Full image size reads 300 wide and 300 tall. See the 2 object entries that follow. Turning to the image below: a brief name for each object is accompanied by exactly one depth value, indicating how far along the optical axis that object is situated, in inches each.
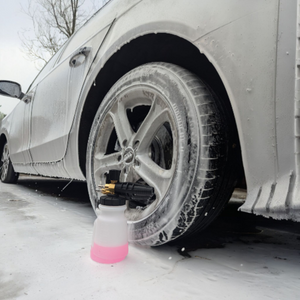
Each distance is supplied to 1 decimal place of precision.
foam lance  34.9
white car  26.9
